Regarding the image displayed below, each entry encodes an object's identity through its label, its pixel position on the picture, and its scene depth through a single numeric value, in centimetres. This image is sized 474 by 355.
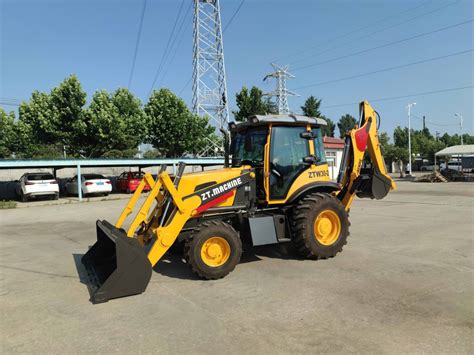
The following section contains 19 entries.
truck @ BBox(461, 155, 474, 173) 3279
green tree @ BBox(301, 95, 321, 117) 4375
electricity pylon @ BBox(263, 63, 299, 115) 5101
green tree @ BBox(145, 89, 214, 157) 2922
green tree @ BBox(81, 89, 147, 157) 2598
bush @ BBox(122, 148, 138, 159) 2722
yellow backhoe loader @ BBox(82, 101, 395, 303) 527
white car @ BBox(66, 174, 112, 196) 2183
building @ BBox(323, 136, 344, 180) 3341
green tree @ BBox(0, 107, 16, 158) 2742
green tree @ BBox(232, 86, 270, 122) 3125
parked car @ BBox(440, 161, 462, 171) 4742
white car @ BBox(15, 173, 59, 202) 1970
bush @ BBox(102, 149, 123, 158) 2662
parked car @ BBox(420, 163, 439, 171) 5960
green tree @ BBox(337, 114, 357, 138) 8874
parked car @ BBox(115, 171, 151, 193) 2470
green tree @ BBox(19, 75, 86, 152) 2525
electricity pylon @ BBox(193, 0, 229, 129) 3186
